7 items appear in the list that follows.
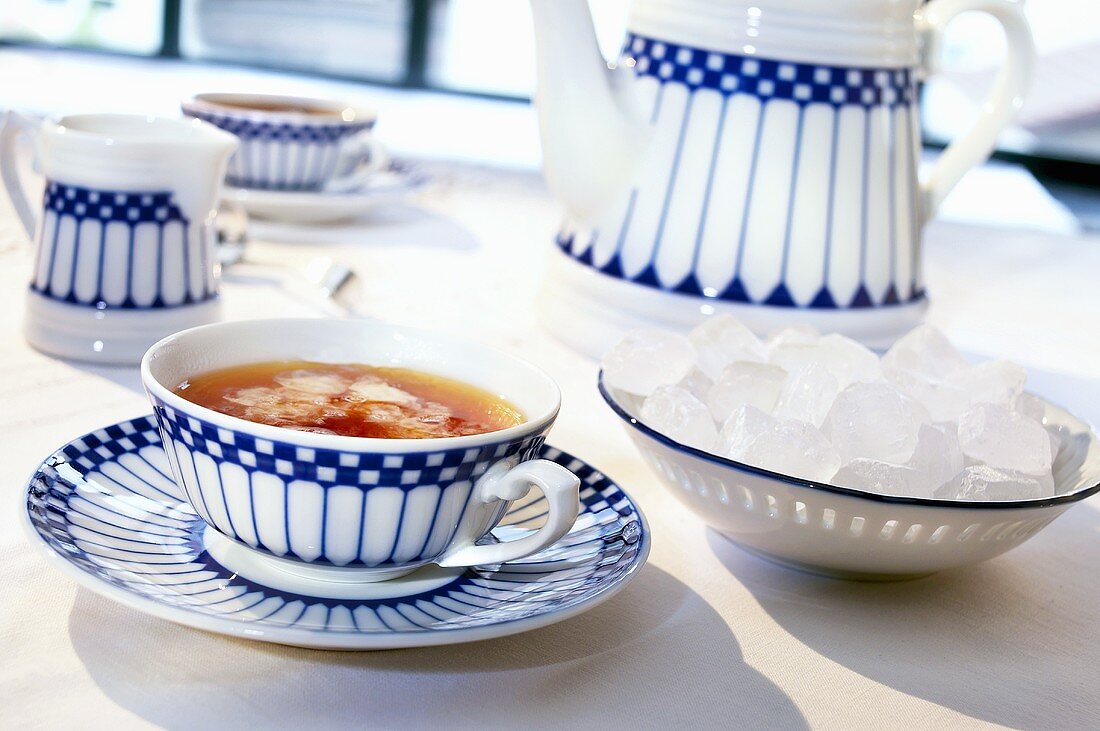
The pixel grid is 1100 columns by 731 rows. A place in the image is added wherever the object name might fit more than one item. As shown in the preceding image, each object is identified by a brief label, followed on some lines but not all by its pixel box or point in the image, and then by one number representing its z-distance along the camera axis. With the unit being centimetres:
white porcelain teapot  72
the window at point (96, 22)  310
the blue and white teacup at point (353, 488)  38
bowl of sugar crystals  44
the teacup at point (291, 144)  96
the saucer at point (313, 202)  97
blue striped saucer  36
